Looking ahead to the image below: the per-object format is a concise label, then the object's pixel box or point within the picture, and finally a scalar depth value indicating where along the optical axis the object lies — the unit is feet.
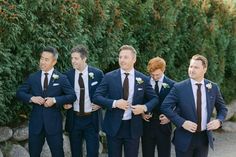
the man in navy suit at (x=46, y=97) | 19.58
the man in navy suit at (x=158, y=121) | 20.47
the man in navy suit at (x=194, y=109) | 18.01
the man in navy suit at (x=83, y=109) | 20.47
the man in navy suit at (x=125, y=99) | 19.31
